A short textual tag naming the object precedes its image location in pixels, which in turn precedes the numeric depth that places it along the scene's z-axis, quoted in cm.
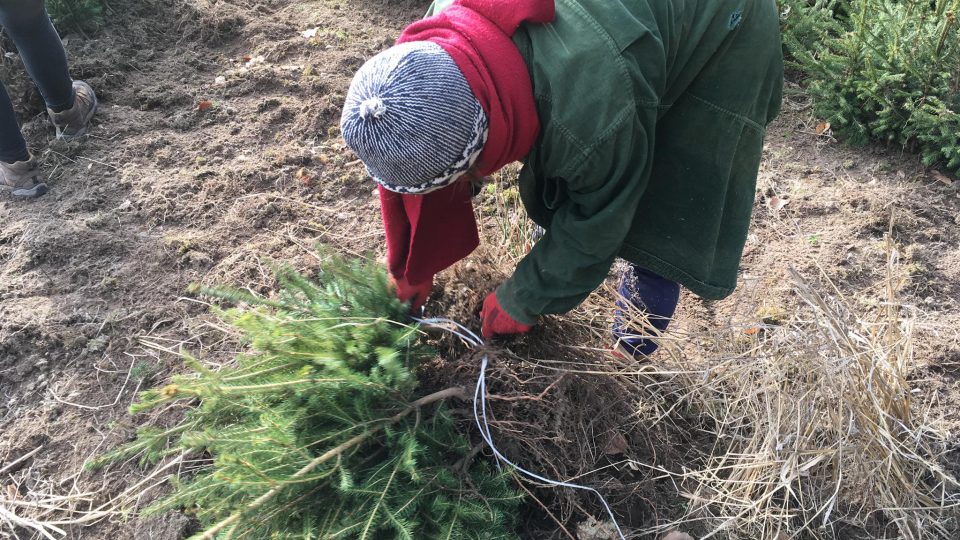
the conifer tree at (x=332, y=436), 159
